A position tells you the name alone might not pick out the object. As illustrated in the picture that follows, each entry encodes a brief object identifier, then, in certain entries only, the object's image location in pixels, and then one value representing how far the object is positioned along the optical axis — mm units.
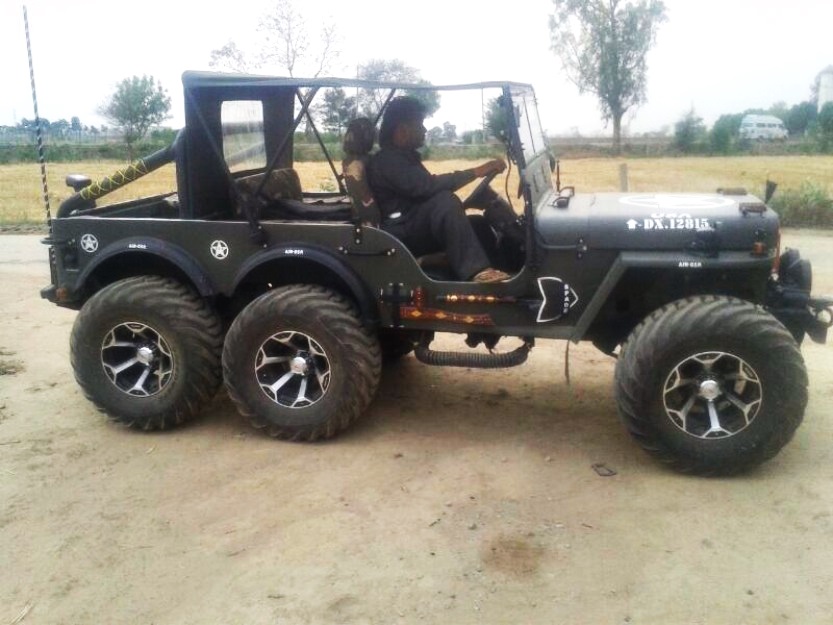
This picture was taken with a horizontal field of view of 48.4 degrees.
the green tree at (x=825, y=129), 21541
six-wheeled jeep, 5105
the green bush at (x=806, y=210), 14414
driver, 5617
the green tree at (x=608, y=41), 34656
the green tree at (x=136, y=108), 34938
